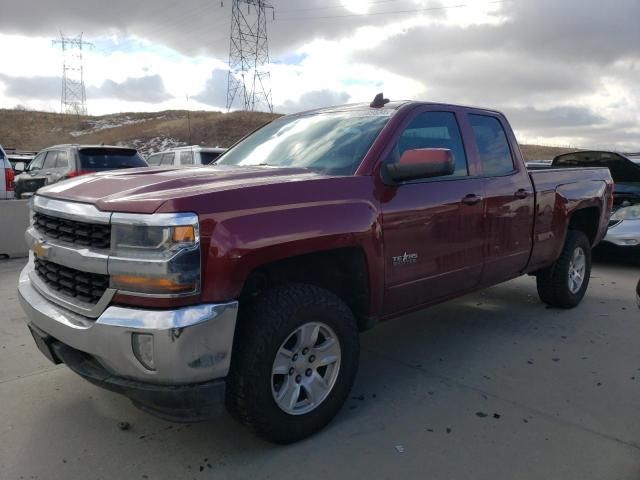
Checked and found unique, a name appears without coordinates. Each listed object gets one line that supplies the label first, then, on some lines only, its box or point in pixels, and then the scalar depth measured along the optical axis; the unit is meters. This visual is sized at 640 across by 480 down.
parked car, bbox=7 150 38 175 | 16.01
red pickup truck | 2.49
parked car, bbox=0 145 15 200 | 10.88
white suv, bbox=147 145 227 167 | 13.22
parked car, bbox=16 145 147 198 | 10.51
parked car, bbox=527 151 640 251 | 7.80
